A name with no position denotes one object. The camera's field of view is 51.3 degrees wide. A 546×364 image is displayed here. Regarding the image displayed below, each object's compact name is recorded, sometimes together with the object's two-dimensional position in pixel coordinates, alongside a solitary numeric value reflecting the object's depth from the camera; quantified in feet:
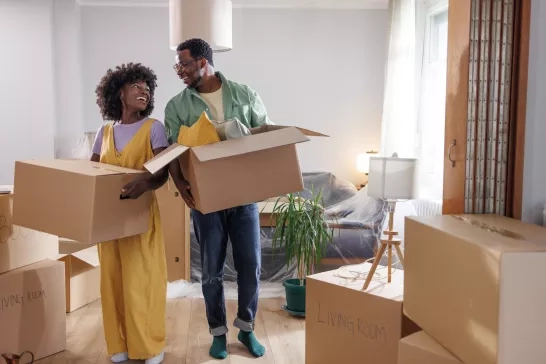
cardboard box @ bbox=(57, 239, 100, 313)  9.86
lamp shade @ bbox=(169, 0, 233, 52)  9.66
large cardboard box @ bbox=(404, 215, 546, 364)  3.87
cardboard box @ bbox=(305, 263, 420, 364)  6.07
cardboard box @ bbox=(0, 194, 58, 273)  7.25
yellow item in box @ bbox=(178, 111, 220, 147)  6.15
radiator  11.65
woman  7.12
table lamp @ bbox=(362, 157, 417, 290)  6.91
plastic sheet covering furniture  11.77
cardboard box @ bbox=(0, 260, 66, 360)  7.18
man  7.16
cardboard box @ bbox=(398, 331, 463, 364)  4.58
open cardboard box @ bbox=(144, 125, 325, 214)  6.03
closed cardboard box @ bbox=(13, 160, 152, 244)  6.07
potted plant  9.84
